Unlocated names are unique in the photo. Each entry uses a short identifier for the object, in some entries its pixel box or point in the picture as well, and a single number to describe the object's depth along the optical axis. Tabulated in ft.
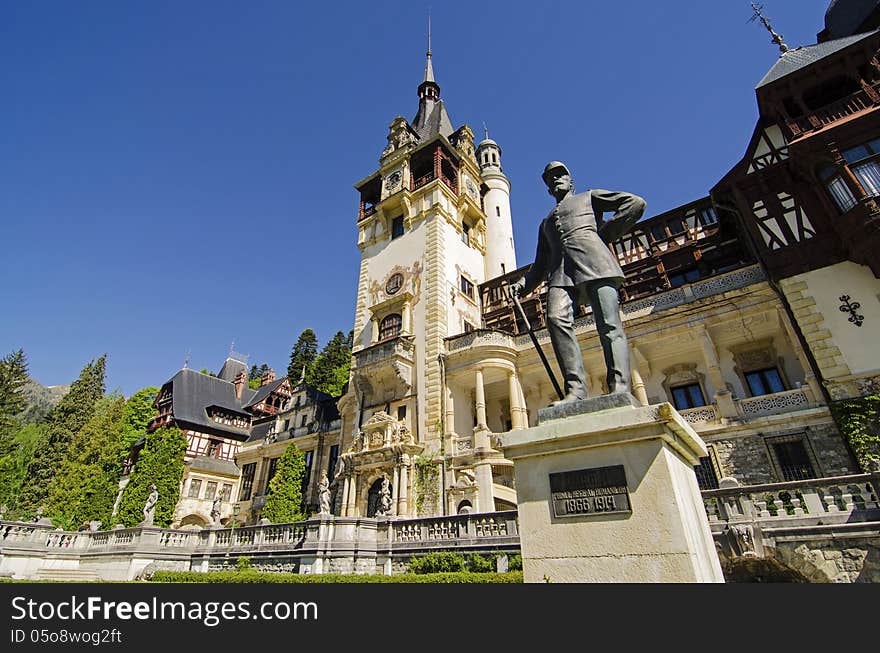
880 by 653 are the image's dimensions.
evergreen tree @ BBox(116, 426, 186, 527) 106.83
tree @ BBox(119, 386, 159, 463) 141.02
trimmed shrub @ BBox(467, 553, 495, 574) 43.35
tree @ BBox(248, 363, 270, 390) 242.58
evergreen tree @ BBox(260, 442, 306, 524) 95.66
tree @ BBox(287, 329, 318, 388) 200.75
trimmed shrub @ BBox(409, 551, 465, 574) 44.96
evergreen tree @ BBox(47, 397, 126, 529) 112.57
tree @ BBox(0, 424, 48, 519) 118.83
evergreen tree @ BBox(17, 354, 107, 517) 118.45
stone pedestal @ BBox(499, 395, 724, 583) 12.15
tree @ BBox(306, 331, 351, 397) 172.65
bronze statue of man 16.22
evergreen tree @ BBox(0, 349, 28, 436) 140.67
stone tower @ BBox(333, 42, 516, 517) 81.35
